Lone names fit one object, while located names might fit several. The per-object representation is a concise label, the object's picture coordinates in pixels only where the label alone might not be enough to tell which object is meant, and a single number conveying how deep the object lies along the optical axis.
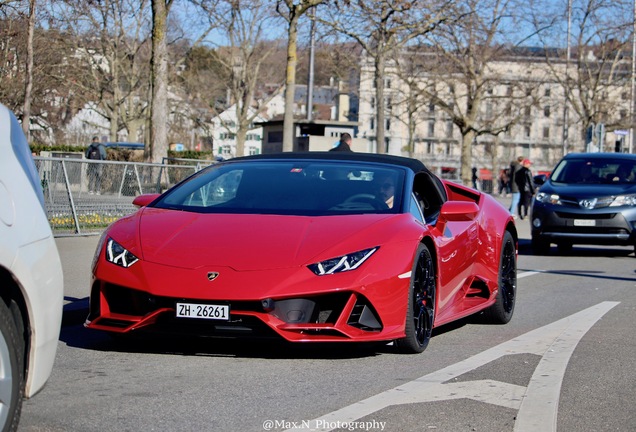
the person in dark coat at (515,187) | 32.19
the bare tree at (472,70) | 41.53
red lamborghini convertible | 6.64
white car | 4.22
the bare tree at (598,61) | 52.69
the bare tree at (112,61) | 52.03
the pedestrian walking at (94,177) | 18.91
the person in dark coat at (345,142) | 20.78
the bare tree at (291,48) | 25.66
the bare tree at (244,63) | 61.50
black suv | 18.30
